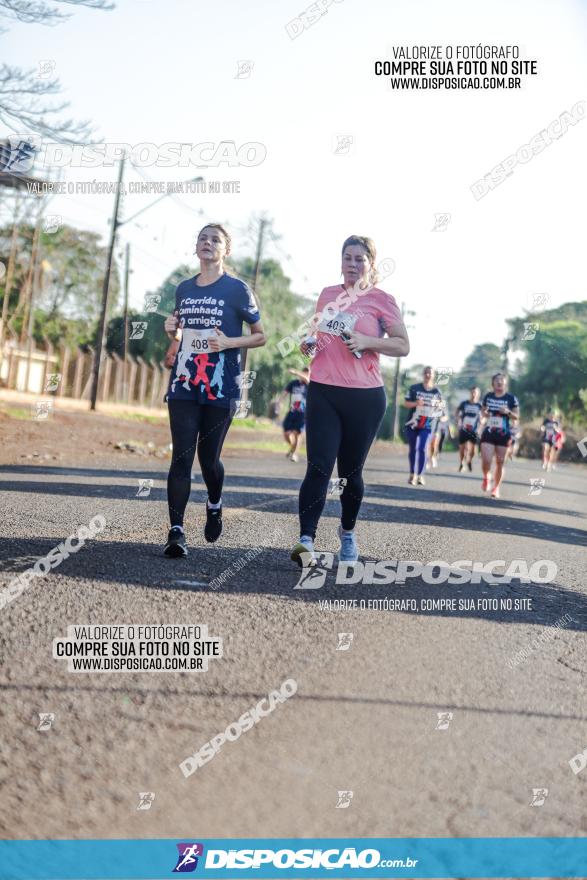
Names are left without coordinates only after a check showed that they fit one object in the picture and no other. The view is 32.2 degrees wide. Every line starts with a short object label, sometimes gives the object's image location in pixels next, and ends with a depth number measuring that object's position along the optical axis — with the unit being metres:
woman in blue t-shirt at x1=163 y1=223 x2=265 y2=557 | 6.00
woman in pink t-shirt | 5.97
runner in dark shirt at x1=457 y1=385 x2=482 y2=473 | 20.86
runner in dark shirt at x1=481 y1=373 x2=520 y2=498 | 15.49
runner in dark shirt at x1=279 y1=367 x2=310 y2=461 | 20.18
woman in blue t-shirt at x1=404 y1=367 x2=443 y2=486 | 16.33
